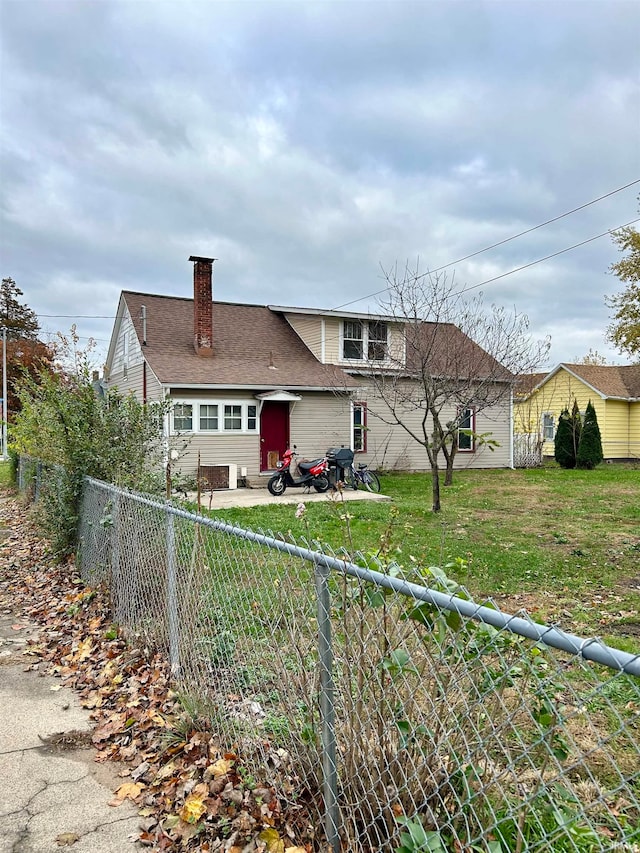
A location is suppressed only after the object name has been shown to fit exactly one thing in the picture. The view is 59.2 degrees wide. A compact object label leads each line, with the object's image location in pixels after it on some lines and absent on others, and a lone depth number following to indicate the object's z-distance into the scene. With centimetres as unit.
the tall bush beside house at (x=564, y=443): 2119
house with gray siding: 1502
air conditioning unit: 1466
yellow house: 2488
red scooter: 1360
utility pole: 2773
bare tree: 1188
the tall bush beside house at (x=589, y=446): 2069
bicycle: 1457
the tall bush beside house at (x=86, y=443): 566
